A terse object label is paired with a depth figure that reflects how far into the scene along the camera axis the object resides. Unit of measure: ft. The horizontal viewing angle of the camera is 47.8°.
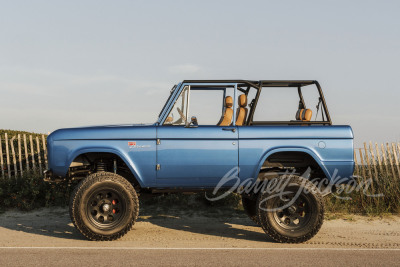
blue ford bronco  22.71
